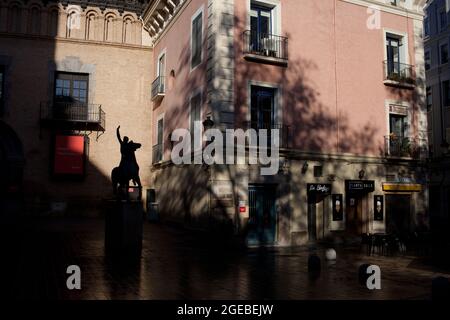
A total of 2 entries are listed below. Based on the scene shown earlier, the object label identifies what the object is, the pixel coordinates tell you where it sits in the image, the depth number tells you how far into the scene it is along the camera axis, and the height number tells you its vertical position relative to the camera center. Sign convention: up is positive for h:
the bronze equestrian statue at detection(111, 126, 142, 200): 13.09 +0.80
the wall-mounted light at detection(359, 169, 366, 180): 18.88 +0.90
